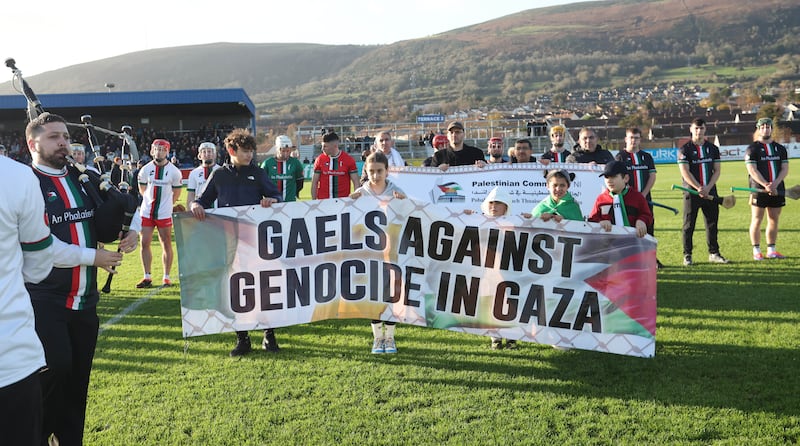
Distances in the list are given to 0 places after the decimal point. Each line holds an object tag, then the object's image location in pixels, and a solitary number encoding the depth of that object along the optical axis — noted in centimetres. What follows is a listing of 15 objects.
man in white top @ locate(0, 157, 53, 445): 218
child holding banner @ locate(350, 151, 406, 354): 530
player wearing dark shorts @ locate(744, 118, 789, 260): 870
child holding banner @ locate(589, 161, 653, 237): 577
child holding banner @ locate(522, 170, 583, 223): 557
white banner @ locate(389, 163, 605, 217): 793
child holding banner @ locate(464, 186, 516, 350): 520
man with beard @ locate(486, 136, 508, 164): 865
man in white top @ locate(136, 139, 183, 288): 855
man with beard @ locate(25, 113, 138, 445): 309
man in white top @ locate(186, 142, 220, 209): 921
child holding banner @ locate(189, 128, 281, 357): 551
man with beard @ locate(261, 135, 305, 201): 905
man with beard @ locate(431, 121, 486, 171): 805
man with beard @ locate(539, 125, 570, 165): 849
